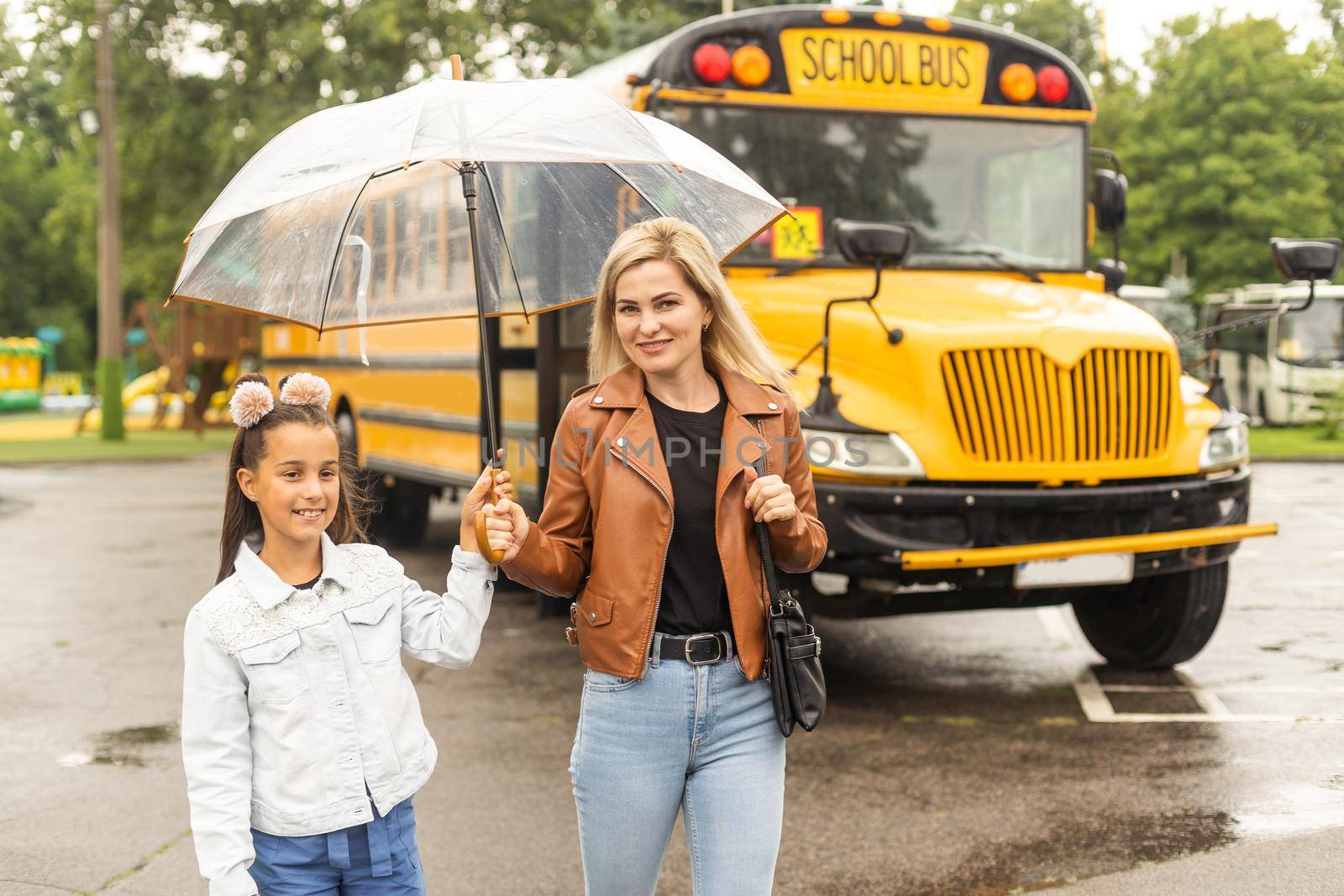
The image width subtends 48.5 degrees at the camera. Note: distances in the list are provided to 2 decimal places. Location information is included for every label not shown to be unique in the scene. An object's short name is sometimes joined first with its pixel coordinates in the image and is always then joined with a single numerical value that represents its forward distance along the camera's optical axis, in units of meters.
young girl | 2.45
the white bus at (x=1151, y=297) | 25.12
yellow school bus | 5.32
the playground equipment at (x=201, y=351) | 23.77
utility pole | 22.23
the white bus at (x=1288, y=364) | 21.23
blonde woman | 2.63
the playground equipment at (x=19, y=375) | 36.06
